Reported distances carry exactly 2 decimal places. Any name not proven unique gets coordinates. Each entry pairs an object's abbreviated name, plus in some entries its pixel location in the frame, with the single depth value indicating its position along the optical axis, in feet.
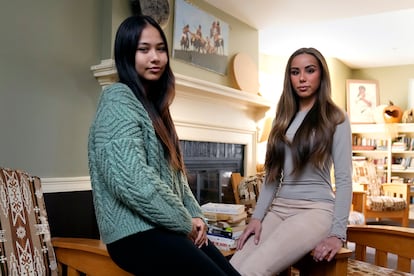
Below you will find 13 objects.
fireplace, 8.38
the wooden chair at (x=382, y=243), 5.59
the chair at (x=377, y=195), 15.61
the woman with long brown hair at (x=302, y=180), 4.44
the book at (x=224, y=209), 6.82
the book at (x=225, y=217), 6.77
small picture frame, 20.84
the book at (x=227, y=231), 6.39
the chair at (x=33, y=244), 4.48
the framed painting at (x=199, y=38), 8.66
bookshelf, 19.86
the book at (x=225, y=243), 6.28
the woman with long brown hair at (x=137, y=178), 3.28
